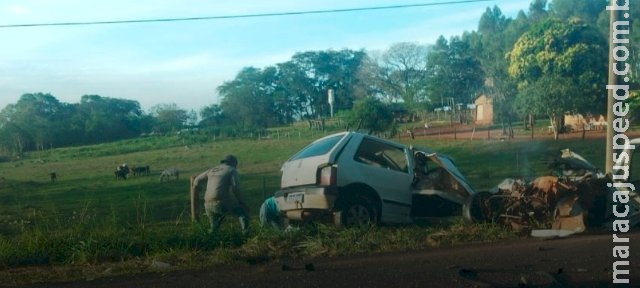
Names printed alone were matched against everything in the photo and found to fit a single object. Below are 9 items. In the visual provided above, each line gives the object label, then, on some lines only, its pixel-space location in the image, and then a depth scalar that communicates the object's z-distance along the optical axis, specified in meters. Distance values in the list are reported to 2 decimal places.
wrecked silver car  9.59
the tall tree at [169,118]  39.78
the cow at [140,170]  26.94
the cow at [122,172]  26.27
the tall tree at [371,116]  25.11
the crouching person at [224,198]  10.48
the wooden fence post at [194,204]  11.31
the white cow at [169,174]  24.42
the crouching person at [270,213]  10.48
